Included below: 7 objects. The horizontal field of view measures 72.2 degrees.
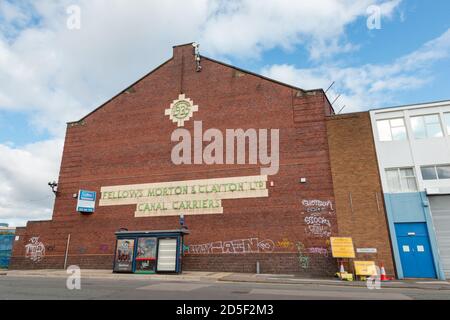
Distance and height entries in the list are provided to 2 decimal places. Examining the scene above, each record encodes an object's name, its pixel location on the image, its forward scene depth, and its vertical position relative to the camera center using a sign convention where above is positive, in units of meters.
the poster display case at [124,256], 18.37 +0.11
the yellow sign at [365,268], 16.45 -0.58
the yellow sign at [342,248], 16.80 +0.46
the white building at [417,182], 17.11 +4.21
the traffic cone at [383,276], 16.25 -0.98
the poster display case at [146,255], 17.98 +0.16
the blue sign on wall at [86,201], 22.94 +4.10
